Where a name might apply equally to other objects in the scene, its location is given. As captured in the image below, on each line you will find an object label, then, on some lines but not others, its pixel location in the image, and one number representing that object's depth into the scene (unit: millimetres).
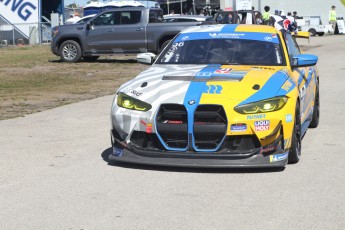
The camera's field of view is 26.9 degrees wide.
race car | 7039
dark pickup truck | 23688
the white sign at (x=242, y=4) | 33625
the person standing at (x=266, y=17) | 29334
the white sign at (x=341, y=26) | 50812
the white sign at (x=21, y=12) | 39531
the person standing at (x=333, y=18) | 48938
